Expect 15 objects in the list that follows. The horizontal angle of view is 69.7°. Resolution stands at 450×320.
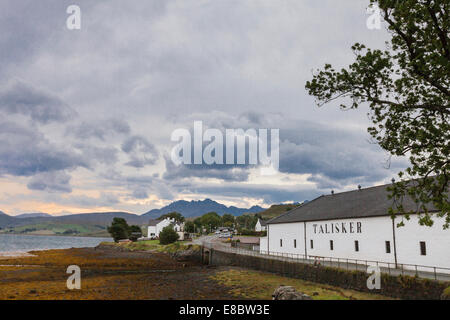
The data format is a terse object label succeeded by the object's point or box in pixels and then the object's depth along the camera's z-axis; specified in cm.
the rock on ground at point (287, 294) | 2154
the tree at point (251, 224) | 16976
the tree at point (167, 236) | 9156
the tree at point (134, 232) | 12576
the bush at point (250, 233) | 10859
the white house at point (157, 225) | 12856
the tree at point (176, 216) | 16326
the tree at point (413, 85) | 1384
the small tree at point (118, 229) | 12381
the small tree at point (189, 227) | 14781
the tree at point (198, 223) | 16935
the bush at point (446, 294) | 1834
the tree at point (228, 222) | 18965
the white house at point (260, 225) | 12551
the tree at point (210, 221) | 17095
